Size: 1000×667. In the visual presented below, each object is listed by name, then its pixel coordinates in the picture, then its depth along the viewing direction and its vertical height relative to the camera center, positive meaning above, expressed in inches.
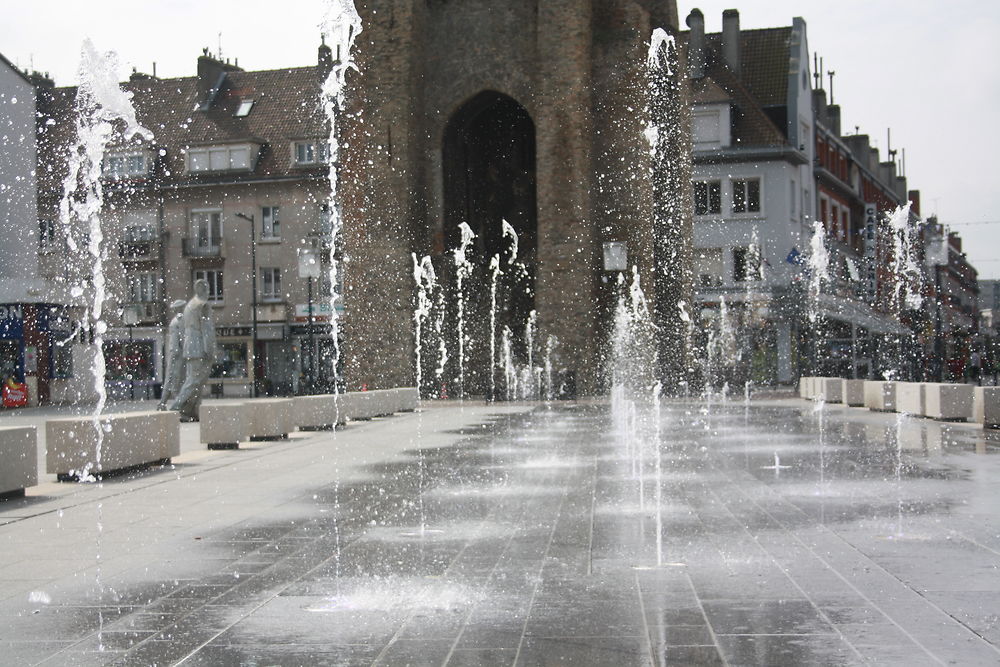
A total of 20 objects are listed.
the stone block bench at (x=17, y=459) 447.8 -28.7
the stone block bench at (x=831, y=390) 1159.6 -19.8
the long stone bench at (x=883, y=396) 977.5 -21.8
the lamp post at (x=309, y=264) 1409.9 +124.4
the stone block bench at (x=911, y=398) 885.8 -22.2
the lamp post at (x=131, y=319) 1958.7 +92.1
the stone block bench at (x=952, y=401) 824.9 -22.3
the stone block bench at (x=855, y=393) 1089.4 -21.4
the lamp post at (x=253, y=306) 1798.7 +104.9
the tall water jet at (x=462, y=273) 1419.9 +112.9
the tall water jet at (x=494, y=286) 1460.4 +100.5
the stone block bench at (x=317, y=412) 842.8 -24.7
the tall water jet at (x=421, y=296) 1354.6 +84.1
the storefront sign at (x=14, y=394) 1722.4 -19.9
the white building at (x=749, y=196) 1849.2 +262.3
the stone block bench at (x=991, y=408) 748.6 -24.7
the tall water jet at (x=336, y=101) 1386.6 +337.6
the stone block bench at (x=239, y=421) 684.1 -25.1
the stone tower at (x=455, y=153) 1331.2 +236.5
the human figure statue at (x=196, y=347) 880.3 +20.8
